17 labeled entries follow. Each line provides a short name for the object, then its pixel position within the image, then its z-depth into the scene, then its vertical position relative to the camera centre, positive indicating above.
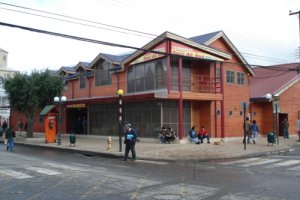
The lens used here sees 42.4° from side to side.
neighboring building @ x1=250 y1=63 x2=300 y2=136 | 34.42 +2.95
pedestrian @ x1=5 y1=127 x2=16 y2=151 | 23.26 -0.47
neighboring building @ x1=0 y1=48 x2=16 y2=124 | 70.04 +15.24
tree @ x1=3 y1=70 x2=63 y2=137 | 31.80 +3.13
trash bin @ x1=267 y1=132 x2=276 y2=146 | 24.52 -0.60
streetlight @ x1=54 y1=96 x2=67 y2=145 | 26.56 +2.03
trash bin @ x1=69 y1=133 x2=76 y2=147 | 24.91 -0.66
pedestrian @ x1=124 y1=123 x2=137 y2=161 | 17.78 -0.58
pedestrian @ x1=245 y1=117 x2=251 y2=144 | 26.56 -0.04
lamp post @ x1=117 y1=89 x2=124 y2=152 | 20.63 +0.39
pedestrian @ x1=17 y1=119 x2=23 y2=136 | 42.21 +0.35
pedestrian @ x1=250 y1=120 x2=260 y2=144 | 26.14 -0.07
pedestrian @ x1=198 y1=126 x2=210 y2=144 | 25.66 -0.38
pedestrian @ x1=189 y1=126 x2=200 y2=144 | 25.53 -0.50
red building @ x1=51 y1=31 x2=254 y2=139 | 26.23 +3.08
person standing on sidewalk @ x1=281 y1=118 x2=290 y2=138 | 32.39 +0.04
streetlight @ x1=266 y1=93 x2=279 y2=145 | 25.59 +1.69
